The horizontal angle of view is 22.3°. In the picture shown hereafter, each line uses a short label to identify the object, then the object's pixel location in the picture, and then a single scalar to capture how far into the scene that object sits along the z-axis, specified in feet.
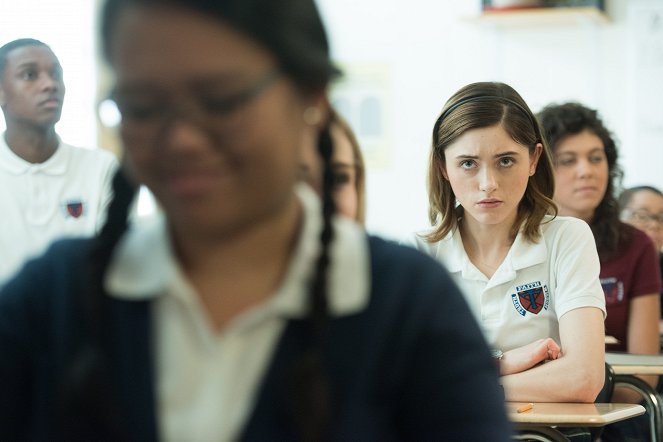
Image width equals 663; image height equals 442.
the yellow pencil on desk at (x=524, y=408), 14.04
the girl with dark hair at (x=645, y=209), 28.83
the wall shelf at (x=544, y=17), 33.07
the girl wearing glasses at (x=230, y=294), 4.68
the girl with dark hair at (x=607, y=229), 21.19
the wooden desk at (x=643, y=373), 17.65
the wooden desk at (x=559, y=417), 13.26
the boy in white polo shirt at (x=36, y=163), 22.93
